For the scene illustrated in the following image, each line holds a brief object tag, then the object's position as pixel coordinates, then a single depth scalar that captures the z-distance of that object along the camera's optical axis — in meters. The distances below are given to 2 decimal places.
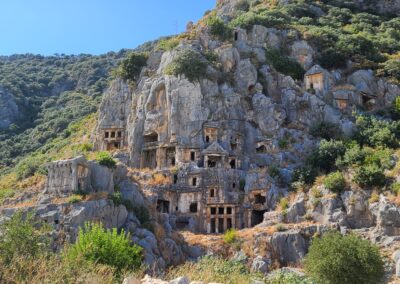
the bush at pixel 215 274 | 17.30
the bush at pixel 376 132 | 48.38
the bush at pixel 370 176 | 41.88
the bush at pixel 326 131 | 52.38
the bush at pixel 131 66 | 61.41
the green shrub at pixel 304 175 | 46.64
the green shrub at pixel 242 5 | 84.31
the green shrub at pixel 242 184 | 49.41
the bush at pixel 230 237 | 41.28
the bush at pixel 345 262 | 29.45
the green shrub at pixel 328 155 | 47.97
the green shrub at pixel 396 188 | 40.44
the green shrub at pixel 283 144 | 52.03
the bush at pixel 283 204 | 44.28
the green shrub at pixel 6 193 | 48.10
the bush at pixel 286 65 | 59.94
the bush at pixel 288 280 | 20.42
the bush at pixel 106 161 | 41.81
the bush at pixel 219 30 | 61.81
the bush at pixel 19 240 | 19.00
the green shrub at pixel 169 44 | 60.34
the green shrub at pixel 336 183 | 42.78
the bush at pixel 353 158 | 45.59
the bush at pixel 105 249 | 23.88
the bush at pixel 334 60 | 62.31
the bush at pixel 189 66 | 54.91
